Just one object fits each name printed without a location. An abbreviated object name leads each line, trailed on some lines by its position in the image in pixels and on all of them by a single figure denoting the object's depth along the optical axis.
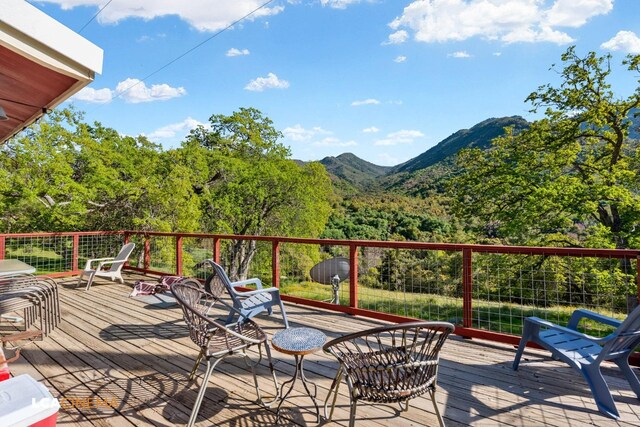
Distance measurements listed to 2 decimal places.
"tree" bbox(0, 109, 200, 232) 11.52
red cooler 1.08
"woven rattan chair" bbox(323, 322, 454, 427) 1.87
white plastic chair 6.45
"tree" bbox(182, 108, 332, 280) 17.81
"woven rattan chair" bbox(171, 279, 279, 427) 2.28
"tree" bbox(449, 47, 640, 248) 10.62
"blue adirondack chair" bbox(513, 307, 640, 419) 2.36
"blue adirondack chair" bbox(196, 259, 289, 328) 3.68
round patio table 2.22
